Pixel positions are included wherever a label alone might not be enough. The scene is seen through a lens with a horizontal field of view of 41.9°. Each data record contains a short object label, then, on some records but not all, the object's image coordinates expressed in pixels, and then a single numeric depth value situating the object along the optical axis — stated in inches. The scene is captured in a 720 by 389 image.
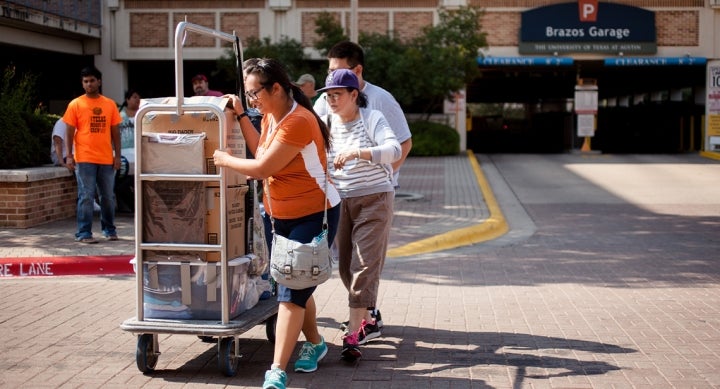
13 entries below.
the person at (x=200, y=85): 406.3
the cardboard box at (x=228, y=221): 213.2
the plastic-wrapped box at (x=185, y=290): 213.8
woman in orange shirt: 196.4
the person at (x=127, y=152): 510.9
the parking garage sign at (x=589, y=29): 1278.3
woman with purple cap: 233.3
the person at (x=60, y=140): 456.8
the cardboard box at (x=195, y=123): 211.6
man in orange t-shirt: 415.2
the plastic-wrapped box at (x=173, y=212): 212.4
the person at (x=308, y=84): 417.1
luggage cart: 207.8
